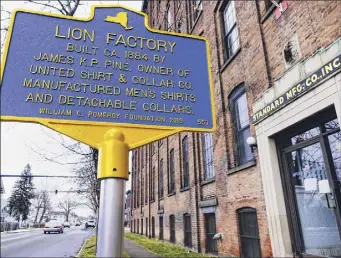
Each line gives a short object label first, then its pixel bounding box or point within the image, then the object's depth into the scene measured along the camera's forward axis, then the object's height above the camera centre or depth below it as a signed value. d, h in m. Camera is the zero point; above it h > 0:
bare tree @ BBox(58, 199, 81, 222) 94.90 +7.34
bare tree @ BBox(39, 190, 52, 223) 85.49 +9.00
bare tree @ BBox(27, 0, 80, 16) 9.42 +6.81
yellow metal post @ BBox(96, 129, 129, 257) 2.03 +0.27
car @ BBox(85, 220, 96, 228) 63.59 +1.40
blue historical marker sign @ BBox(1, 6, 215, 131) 2.53 +1.39
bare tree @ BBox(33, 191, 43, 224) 85.85 +9.60
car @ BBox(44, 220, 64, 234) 36.02 +0.56
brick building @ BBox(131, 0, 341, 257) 5.79 +2.13
